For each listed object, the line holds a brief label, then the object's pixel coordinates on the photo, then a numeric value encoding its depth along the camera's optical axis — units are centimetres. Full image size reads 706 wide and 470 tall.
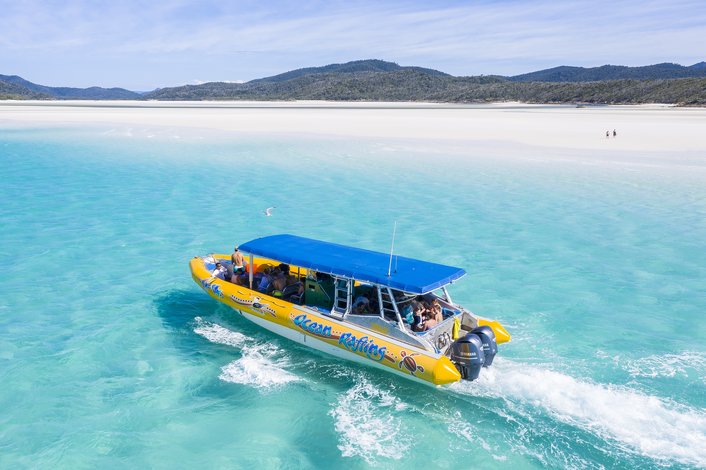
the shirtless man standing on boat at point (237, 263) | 1310
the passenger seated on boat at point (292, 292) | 1158
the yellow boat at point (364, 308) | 946
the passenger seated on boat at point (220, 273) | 1288
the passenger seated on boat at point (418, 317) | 1005
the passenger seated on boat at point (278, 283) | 1186
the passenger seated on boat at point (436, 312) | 1028
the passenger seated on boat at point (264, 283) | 1198
